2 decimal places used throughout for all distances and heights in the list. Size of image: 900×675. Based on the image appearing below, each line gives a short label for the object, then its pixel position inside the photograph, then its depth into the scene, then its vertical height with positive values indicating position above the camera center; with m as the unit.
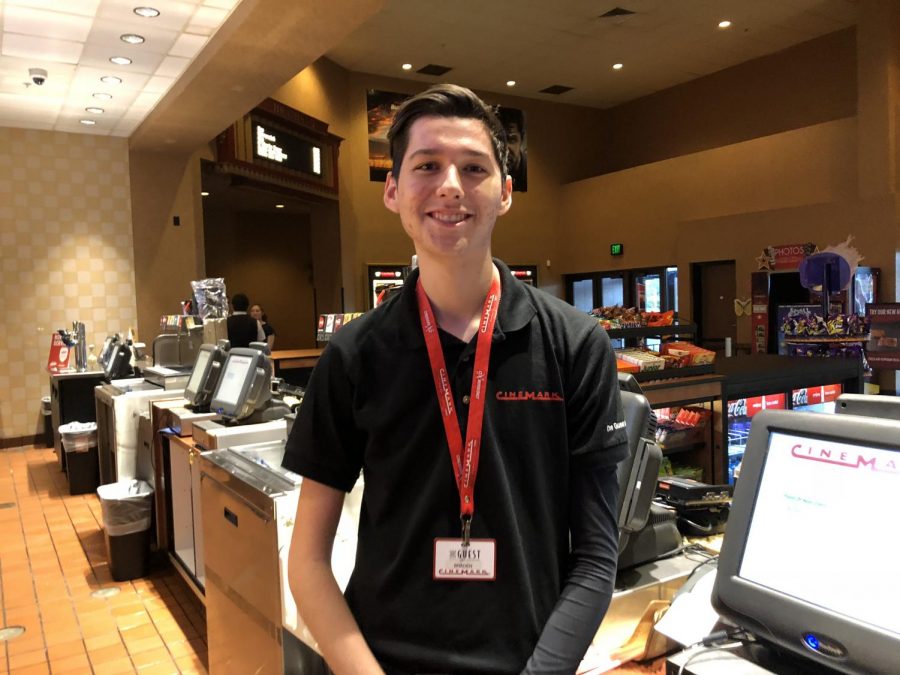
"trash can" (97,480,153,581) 3.69 -1.11
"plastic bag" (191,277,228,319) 4.95 +0.16
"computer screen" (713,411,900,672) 0.88 -0.34
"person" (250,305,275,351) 8.80 -0.10
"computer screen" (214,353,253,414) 3.03 -0.28
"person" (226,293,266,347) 5.60 -0.08
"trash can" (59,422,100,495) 5.43 -1.03
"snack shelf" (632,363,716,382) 3.11 -0.31
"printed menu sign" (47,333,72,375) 7.07 -0.30
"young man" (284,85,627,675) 0.95 -0.20
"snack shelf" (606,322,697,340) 3.12 -0.12
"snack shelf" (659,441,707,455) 3.28 -0.69
